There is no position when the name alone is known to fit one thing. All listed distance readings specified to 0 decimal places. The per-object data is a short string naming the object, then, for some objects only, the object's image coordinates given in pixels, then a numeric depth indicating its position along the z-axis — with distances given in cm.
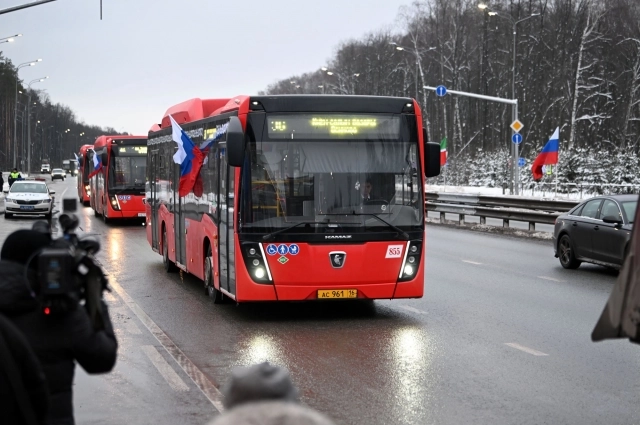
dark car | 1744
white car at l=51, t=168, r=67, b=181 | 13225
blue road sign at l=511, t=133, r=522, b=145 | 4090
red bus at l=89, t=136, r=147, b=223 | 3556
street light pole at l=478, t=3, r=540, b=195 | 4238
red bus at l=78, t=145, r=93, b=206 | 5006
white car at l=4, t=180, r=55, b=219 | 4044
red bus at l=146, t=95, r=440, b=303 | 1228
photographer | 395
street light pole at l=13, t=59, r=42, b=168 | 7669
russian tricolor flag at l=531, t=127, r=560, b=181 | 3562
